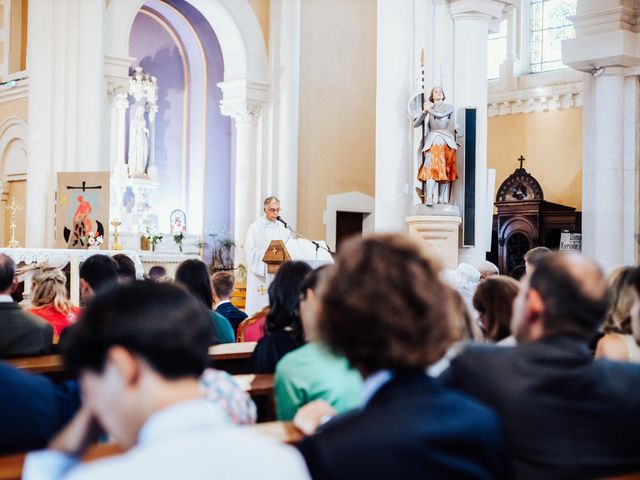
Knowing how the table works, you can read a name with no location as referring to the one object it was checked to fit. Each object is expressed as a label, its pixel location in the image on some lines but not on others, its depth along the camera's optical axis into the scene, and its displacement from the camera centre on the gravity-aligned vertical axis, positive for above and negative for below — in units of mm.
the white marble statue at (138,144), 13703 +1442
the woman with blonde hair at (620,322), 2951 -282
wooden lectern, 8285 -150
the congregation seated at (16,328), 3656 -402
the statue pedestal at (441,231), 10047 +100
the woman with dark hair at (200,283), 4887 -252
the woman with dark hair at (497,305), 3098 -227
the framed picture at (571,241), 12570 +3
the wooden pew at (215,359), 3455 -534
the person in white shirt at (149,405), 1207 -255
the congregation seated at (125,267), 5788 -209
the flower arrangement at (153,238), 13289 -18
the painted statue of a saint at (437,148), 10000 +1049
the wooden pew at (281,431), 2180 -498
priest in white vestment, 9633 -154
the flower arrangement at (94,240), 10383 -45
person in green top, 2744 -448
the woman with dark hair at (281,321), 3609 -340
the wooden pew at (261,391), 3164 -549
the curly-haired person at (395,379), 1492 -246
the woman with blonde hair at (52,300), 4715 -345
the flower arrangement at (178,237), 13750 +0
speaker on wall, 10352 +716
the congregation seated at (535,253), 6083 -87
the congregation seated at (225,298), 6051 -424
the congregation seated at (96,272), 5066 -207
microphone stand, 8316 -73
